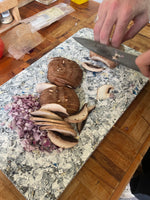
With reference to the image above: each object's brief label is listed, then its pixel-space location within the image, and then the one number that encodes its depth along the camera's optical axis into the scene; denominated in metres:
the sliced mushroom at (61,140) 0.27
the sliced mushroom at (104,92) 0.34
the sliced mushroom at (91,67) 0.37
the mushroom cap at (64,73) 0.33
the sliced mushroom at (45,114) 0.28
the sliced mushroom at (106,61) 0.38
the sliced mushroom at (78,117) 0.29
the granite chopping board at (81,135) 0.25
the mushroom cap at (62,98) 0.30
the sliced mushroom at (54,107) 0.28
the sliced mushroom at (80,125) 0.30
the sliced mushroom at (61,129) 0.26
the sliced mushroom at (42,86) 0.33
